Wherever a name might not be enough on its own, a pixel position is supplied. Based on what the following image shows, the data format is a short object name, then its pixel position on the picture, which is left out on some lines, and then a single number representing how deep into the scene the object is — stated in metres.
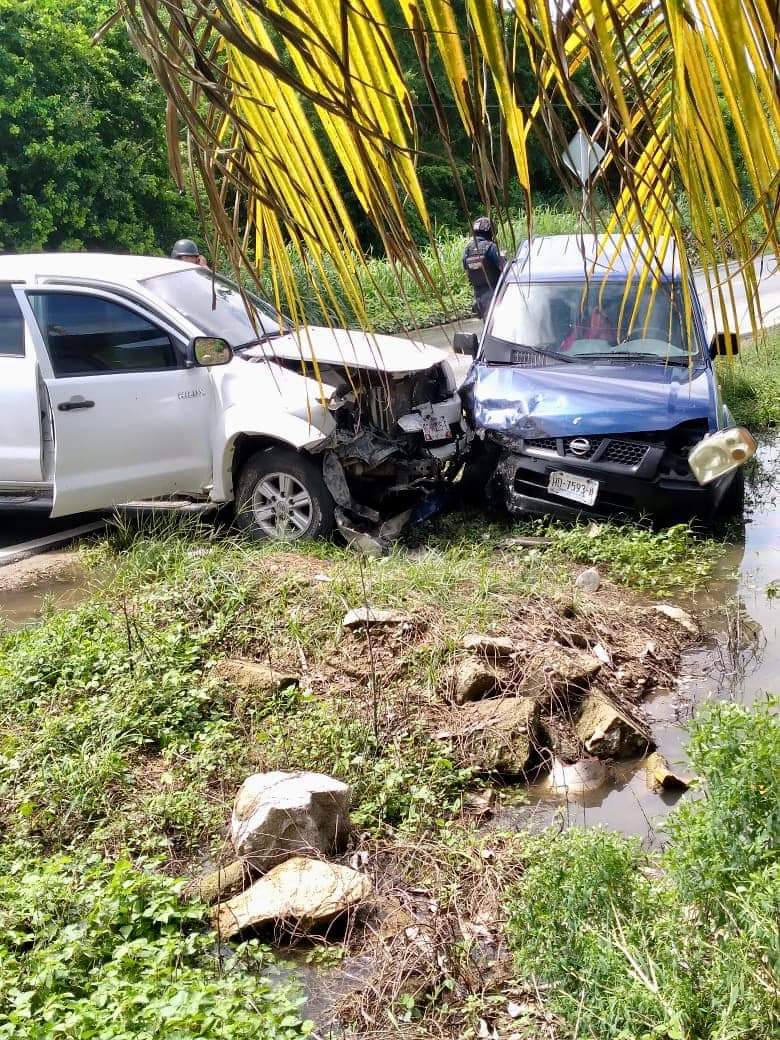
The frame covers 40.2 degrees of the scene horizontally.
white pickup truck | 6.58
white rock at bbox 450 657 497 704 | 4.78
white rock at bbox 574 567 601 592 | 6.09
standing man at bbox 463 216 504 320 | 9.85
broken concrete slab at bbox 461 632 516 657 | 5.04
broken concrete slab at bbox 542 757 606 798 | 4.36
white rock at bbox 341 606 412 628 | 5.25
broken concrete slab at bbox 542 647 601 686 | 4.88
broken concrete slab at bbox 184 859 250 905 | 3.58
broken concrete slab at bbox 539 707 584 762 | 4.55
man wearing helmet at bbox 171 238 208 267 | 9.31
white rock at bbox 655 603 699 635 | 5.82
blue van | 6.62
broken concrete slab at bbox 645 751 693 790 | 4.32
